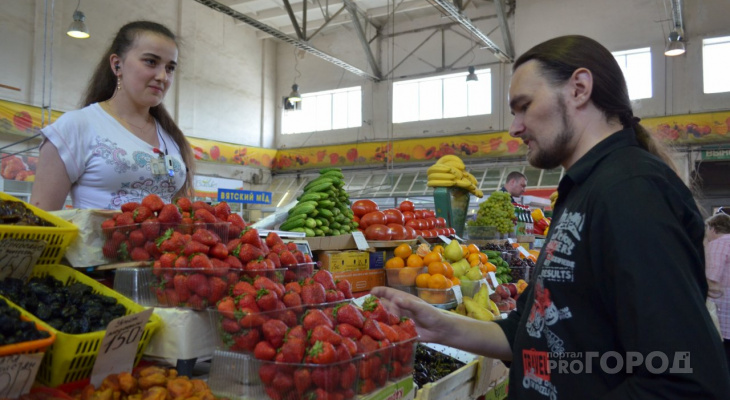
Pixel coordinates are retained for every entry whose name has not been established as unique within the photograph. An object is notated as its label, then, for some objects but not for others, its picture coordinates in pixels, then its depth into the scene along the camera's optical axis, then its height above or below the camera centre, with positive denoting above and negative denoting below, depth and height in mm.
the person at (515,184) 7301 +463
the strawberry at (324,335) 1409 -331
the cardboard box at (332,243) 2770 -162
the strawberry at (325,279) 1767 -225
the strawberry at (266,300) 1489 -250
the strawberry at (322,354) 1349 -364
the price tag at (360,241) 3037 -161
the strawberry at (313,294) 1631 -253
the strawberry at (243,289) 1523 -226
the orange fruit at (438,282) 2939 -374
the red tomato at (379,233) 3297 -117
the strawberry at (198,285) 1522 -216
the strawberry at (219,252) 1642 -127
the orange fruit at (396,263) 3131 -289
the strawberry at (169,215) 1699 -14
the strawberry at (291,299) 1571 -262
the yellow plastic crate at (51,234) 1474 -76
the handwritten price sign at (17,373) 1088 -354
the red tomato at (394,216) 3471 -10
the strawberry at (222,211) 1852 +1
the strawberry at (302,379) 1335 -424
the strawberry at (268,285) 1549 -218
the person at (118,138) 1985 +282
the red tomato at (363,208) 3514 +43
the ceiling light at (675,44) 9812 +3320
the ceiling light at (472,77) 12938 +3439
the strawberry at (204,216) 1760 -17
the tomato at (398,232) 3312 -110
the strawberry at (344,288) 1862 -264
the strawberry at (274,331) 1428 -326
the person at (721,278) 5047 -558
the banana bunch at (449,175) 4609 +367
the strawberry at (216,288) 1539 -228
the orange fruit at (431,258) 3105 -253
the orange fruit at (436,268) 3012 -303
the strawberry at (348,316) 1592 -312
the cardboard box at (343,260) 2811 -260
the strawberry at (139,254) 1646 -140
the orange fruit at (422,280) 2973 -370
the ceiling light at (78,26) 8812 +3112
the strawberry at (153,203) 1724 +24
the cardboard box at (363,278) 2903 -374
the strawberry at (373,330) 1590 -354
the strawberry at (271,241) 1924 -105
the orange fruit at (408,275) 3061 -353
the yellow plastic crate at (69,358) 1241 -360
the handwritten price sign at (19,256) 1419 -135
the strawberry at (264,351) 1399 -374
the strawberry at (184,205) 1816 +21
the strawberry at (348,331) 1528 -345
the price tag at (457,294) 3032 -459
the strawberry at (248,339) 1442 -351
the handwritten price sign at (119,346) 1303 -350
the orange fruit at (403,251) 3180 -220
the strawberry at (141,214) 1682 -13
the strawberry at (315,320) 1478 -304
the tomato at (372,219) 3389 -32
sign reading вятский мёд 10759 +335
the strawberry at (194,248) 1581 -113
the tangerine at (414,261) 3088 -273
